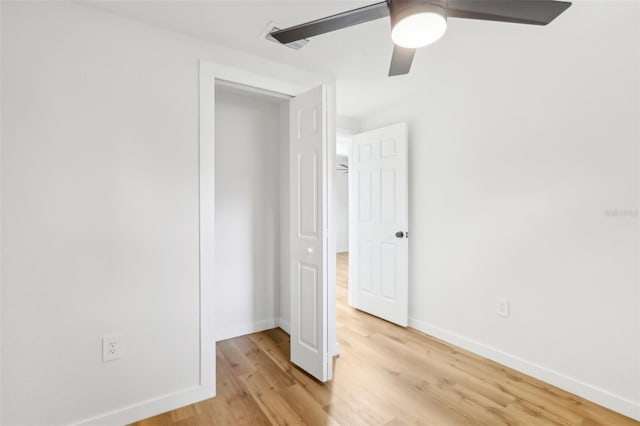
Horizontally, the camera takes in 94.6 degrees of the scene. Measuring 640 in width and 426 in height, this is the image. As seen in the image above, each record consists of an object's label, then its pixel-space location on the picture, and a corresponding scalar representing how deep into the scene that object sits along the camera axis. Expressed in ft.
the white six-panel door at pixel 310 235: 6.97
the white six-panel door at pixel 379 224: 10.22
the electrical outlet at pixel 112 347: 5.61
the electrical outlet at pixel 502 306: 7.71
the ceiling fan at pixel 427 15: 3.51
